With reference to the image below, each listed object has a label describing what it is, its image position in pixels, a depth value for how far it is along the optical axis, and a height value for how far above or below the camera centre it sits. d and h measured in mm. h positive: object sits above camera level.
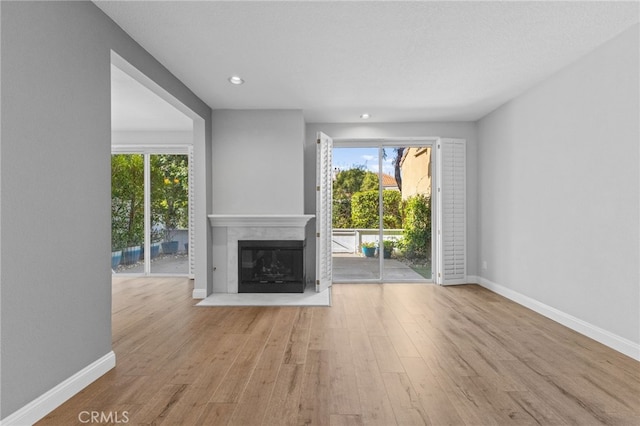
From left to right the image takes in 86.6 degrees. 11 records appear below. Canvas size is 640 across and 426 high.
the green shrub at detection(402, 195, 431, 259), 5828 -209
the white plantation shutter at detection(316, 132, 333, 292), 4832 +63
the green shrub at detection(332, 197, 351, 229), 5668 +37
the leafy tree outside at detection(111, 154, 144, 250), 6125 +297
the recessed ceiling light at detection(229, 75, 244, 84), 3608 +1463
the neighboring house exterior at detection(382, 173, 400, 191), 5661 +532
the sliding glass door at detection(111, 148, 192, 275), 6133 +113
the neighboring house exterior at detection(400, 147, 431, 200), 5836 +747
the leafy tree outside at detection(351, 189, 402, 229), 5641 +85
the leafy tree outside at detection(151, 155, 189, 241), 6168 +386
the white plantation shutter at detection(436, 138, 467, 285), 5332 +10
